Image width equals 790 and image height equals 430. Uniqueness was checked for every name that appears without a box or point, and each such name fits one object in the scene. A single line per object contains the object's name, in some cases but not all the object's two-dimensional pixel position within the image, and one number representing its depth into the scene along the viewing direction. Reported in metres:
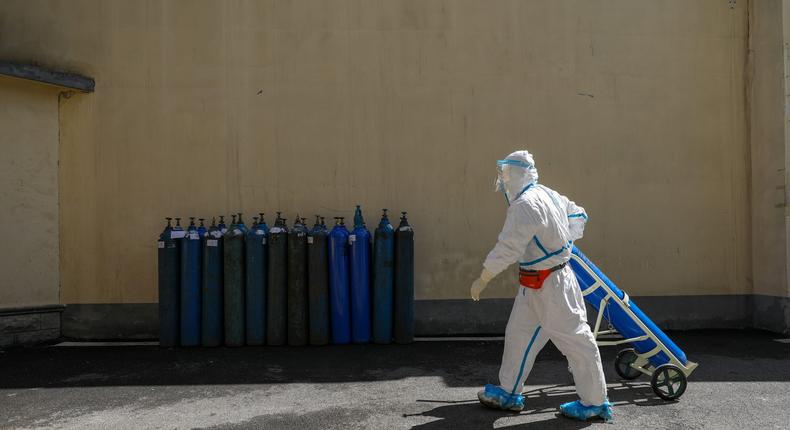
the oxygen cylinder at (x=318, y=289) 6.93
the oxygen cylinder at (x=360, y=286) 6.99
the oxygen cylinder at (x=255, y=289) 6.97
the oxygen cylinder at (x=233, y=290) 6.95
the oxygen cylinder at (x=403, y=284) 7.02
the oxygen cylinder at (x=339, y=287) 6.96
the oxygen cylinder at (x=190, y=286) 6.94
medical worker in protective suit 4.30
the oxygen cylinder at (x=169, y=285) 6.95
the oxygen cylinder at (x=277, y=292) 6.97
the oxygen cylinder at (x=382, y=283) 7.00
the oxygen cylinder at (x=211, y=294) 6.95
